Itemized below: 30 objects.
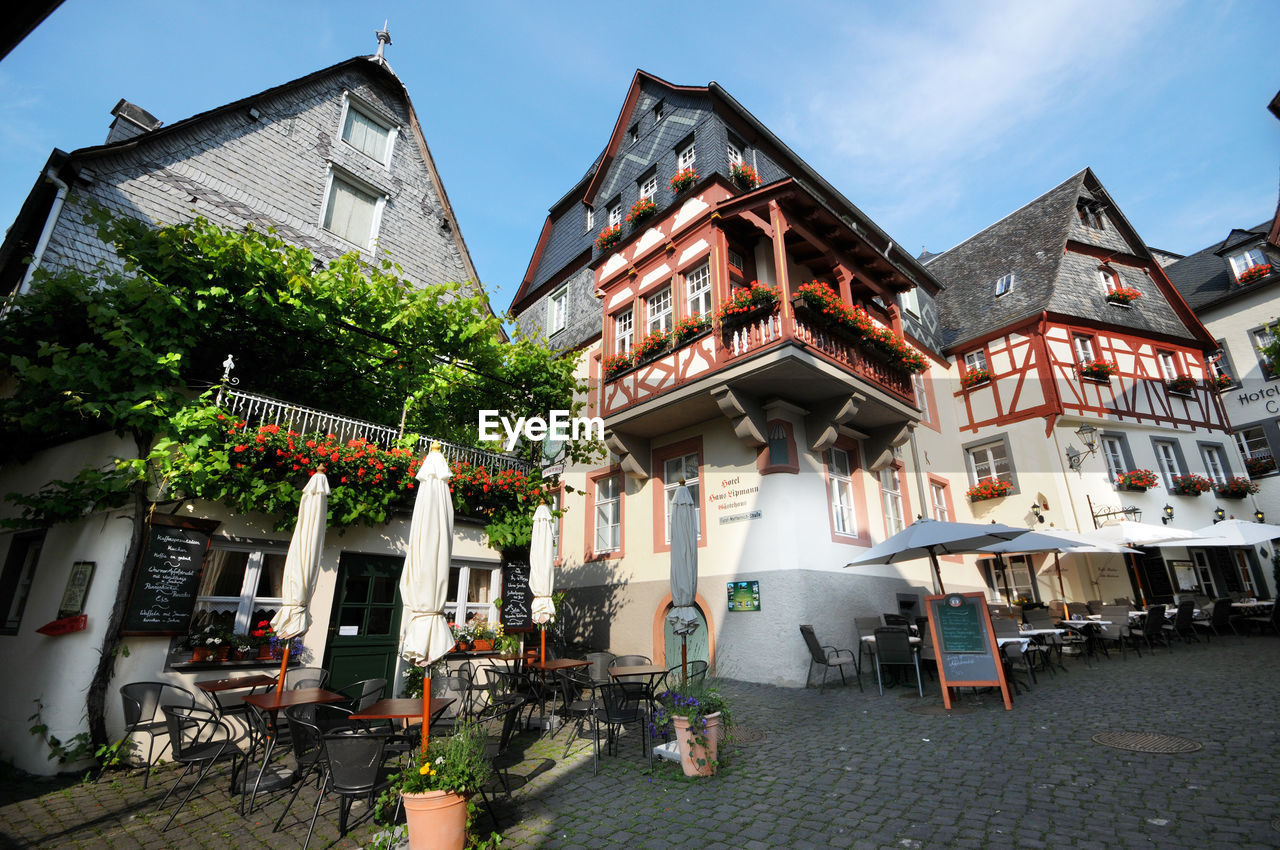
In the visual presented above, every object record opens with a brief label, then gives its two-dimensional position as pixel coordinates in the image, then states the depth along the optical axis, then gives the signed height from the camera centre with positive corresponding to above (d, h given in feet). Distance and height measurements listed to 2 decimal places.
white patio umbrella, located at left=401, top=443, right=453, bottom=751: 17.33 +1.17
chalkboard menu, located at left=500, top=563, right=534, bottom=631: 35.73 +0.81
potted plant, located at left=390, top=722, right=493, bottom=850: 13.44 -3.99
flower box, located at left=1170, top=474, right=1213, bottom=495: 54.24 +11.12
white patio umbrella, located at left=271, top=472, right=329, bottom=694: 22.34 +1.61
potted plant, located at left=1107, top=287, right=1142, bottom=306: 61.00 +31.32
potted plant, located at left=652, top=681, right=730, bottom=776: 18.66 -3.42
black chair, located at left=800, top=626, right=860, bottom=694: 31.32 -2.44
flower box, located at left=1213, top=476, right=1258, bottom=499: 56.59 +11.26
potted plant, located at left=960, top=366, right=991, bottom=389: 57.88 +22.14
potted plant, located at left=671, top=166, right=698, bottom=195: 43.55 +30.80
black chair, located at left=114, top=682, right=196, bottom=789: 19.01 -3.03
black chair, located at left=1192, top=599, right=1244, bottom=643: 44.00 -0.59
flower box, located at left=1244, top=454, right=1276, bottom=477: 60.59 +14.35
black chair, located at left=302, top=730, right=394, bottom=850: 14.28 -3.52
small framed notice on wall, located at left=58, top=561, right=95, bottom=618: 23.22 +0.91
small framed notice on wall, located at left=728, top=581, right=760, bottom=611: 35.83 +0.94
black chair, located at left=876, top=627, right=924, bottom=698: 29.04 -1.80
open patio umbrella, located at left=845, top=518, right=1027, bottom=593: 28.27 +3.37
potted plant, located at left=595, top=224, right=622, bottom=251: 49.65 +30.56
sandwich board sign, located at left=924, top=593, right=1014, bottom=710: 24.85 -1.30
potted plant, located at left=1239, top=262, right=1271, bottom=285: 65.46 +36.18
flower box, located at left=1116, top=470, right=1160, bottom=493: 51.88 +11.03
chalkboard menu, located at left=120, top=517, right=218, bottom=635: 23.21 +1.30
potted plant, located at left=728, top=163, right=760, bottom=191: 43.06 +30.71
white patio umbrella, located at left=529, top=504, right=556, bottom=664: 29.25 +2.11
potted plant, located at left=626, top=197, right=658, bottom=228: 46.42 +30.51
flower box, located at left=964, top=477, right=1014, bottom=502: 53.16 +10.63
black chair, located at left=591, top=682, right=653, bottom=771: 20.93 -3.44
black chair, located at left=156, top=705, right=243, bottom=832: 16.96 -3.90
